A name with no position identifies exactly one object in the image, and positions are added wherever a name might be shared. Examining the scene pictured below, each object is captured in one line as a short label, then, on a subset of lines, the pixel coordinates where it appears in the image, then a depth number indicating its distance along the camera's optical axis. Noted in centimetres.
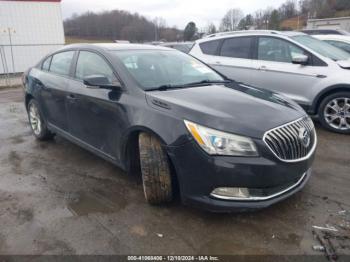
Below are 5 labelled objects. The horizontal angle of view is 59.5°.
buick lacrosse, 245
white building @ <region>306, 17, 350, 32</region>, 3419
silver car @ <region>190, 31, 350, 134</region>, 510
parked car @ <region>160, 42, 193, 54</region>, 1250
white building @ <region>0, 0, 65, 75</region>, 1461
